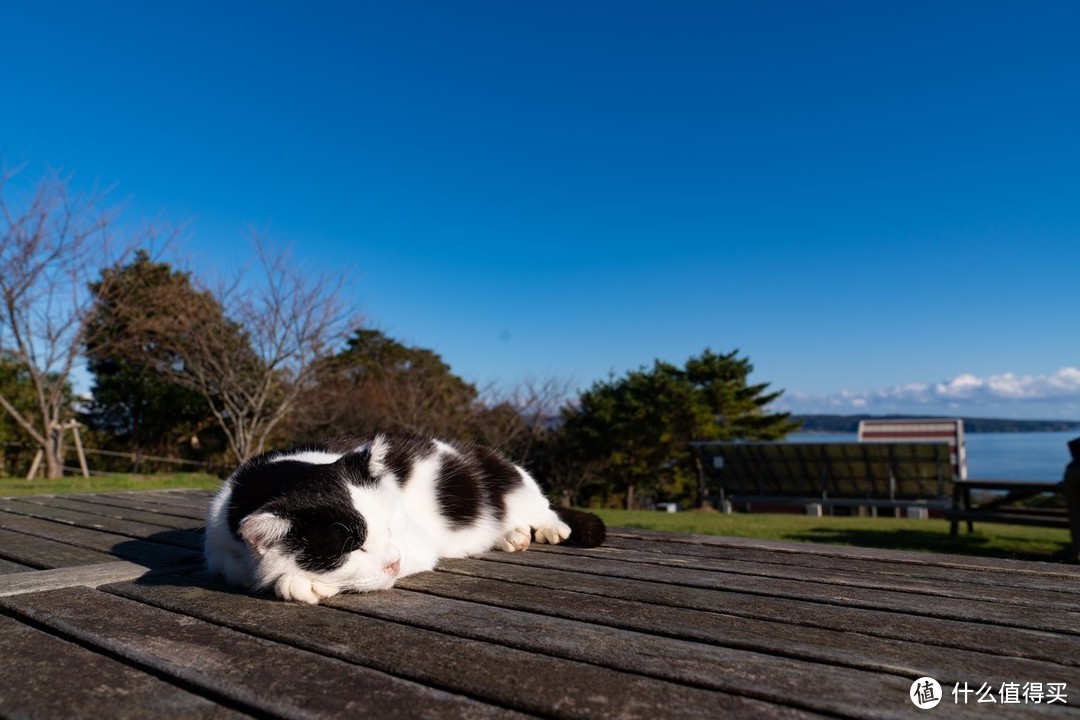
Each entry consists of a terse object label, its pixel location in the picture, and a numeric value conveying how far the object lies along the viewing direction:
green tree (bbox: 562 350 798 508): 19.03
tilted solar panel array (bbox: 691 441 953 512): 14.65
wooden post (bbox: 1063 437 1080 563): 3.24
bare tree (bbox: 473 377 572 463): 16.08
